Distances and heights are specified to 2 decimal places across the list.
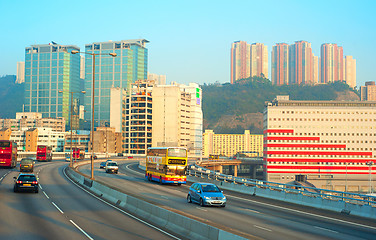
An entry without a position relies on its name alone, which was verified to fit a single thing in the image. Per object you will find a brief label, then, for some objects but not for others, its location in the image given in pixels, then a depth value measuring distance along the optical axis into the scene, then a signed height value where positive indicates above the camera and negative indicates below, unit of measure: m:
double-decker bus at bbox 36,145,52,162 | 102.31 -5.78
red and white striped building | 197.00 -24.35
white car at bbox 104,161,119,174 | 69.00 -6.03
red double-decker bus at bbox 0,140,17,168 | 64.06 -3.66
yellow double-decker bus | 47.19 -3.68
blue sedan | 30.02 -4.55
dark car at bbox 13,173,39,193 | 35.50 -4.46
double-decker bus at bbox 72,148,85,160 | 119.47 -6.84
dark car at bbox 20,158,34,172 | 60.88 -5.08
